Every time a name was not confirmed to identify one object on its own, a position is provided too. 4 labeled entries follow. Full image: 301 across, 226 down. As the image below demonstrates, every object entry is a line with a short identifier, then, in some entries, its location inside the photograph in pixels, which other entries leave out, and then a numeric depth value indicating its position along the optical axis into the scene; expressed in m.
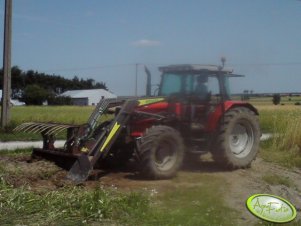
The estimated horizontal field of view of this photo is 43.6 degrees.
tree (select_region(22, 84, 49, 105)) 64.72
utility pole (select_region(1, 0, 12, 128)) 14.87
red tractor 6.58
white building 69.87
